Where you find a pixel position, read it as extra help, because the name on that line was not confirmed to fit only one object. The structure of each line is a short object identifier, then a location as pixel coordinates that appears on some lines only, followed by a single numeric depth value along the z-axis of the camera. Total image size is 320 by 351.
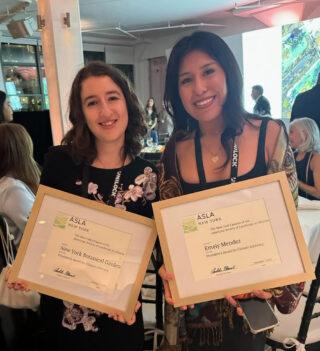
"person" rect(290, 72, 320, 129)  3.23
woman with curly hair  1.08
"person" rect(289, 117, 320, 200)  2.30
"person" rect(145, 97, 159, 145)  4.41
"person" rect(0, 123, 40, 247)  1.66
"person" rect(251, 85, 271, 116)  5.31
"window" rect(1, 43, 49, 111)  8.10
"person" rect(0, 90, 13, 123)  3.30
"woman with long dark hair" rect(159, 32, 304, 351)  0.90
